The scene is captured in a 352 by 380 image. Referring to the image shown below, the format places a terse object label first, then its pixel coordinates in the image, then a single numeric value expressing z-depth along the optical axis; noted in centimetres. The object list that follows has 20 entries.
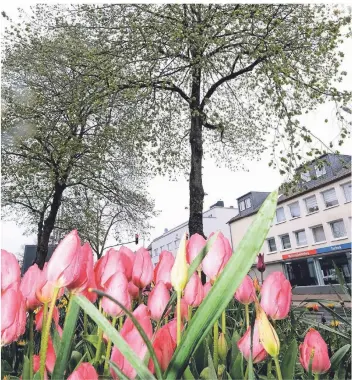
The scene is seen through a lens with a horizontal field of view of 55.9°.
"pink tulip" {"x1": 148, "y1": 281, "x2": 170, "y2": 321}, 63
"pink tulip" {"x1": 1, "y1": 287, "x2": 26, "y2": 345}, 50
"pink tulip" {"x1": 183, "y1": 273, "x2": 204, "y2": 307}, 65
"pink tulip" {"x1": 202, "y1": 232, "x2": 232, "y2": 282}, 63
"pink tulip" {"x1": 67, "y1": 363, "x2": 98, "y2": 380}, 42
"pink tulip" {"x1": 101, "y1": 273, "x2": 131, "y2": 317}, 59
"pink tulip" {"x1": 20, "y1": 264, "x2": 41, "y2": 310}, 67
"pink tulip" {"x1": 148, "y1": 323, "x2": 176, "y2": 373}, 45
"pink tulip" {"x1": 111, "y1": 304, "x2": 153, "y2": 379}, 44
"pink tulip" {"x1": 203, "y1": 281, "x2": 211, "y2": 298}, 76
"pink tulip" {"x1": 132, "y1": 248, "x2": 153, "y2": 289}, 71
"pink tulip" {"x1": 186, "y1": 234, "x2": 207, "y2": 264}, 73
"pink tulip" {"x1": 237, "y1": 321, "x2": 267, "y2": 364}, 57
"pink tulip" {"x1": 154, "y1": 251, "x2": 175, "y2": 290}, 74
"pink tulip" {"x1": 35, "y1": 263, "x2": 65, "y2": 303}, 56
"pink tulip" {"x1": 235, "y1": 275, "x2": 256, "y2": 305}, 74
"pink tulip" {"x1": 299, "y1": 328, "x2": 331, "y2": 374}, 60
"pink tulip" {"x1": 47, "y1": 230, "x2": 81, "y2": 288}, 51
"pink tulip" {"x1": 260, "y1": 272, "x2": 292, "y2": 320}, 63
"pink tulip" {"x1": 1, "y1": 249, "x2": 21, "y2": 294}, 61
